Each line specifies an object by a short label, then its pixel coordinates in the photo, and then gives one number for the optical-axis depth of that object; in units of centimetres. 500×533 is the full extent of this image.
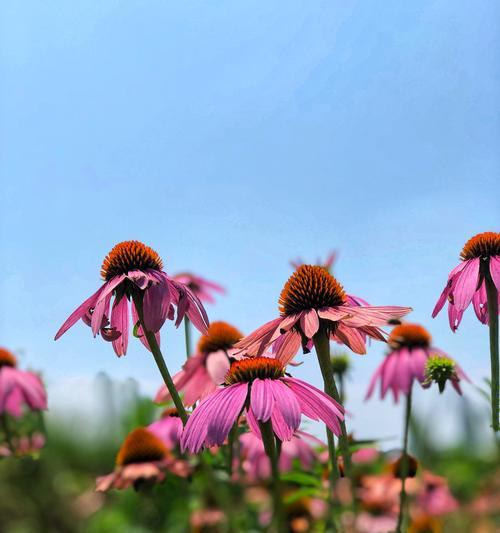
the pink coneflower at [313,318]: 53
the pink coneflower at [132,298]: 57
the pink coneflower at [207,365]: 72
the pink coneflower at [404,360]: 85
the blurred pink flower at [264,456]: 78
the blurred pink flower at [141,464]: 73
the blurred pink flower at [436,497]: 90
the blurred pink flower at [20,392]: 83
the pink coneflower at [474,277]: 59
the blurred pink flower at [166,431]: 82
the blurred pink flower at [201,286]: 130
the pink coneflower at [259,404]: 50
